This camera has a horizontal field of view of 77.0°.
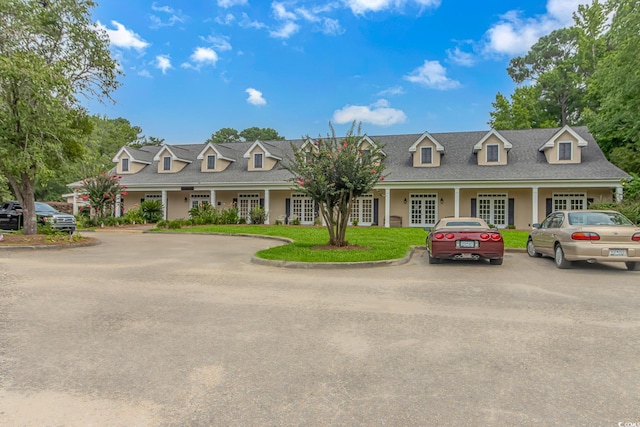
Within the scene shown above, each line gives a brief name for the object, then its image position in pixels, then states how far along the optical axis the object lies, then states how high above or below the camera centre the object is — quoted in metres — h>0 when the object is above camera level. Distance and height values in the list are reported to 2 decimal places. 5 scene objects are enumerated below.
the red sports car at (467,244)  10.48 -0.79
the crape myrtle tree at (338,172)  12.89 +1.35
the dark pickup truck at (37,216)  19.48 -0.13
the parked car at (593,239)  9.44 -0.60
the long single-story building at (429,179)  24.42 +2.25
